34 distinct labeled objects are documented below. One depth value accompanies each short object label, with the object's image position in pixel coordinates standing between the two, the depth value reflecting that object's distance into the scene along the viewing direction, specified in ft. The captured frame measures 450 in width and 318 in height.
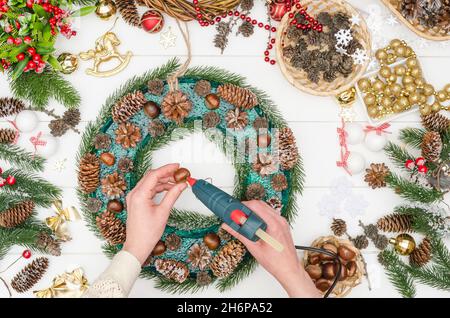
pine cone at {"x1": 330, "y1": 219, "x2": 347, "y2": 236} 4.52
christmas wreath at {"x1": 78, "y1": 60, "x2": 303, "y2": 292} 4.37
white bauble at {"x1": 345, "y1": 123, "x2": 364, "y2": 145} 4.50
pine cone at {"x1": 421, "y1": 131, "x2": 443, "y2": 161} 4.29
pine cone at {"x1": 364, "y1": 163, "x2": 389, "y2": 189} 4.48
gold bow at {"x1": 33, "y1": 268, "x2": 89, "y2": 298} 4.43
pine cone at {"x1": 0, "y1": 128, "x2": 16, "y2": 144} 4.48
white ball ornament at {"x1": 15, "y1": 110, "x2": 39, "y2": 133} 4.42
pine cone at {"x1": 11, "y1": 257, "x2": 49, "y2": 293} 4.46
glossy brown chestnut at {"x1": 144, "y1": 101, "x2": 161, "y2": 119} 4.35
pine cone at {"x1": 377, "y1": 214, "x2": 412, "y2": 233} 4.48
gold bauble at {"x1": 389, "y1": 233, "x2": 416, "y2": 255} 4.46
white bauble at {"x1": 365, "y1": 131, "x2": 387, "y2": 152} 4.46
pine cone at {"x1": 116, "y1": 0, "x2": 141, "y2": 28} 4.45
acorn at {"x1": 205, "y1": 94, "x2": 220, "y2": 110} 4.37
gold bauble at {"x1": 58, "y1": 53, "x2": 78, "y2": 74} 4.48
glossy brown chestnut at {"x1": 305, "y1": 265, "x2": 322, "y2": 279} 4.32
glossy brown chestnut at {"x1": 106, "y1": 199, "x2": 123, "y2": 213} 4.39
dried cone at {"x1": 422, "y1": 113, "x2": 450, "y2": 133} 4.45
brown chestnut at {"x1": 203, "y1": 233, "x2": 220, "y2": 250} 4.38
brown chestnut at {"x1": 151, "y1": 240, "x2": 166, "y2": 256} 4.38
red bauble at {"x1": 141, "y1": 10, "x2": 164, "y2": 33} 4.41
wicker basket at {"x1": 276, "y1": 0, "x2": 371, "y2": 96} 4.35
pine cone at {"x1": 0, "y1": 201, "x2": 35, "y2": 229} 4.36
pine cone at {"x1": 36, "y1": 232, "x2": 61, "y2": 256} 4.45
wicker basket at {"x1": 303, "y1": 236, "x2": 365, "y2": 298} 4.37
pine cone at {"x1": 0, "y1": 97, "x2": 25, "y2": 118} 4.44
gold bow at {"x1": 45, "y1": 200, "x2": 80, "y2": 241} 4.50
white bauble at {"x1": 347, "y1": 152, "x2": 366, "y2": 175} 4.49
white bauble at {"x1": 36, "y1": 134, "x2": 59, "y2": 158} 4.49
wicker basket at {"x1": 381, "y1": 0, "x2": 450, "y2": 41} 4.41
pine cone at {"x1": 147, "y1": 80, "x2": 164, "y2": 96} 4.36
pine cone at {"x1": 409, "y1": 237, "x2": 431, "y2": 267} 4.44
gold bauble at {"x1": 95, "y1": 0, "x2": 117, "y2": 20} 4.47
